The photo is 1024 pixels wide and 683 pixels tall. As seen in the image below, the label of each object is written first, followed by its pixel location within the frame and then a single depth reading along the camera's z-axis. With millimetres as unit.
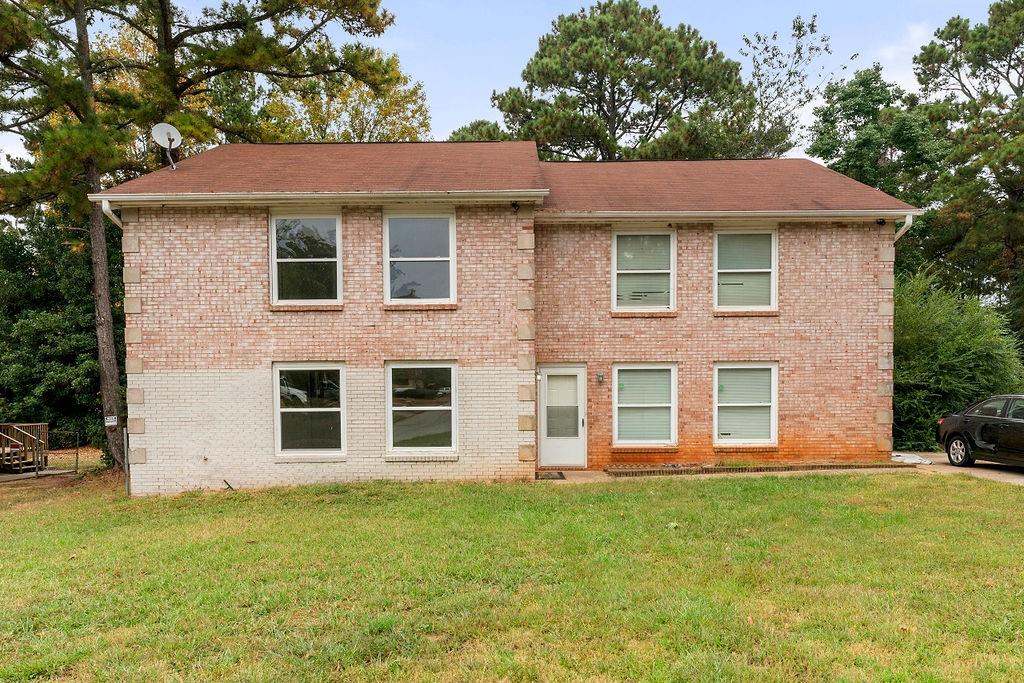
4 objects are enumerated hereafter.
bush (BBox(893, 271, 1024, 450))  14148
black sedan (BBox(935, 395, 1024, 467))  11000
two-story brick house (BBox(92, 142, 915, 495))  10719
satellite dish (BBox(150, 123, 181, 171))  11641
